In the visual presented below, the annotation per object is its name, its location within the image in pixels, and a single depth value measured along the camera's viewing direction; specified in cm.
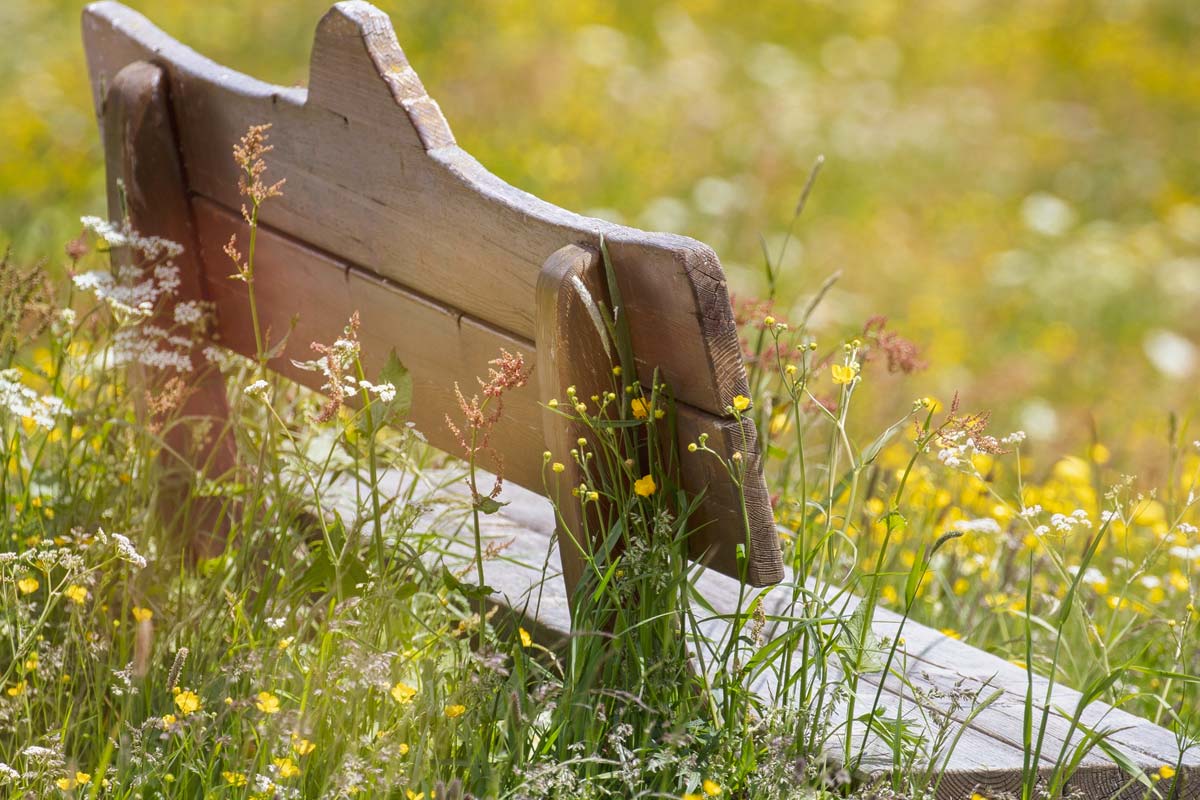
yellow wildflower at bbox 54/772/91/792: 585
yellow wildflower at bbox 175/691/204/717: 615
